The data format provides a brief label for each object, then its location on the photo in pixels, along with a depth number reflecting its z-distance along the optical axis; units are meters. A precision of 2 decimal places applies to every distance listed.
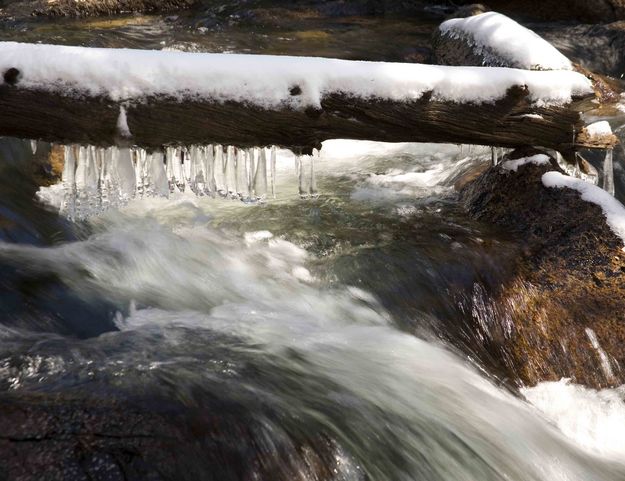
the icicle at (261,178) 4.11
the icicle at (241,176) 4.08
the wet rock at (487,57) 6.15
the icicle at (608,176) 5.14
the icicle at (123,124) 3.55
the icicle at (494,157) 5.00
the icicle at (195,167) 3.94
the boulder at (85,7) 10.72
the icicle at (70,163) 3.81
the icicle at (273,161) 4.09
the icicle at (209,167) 3.95
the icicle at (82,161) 3.84
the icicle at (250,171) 4.07
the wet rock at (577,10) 10.57
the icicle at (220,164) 3.98
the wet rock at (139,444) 2.28
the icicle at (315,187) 4.42
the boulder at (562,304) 4.00
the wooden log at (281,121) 3.54
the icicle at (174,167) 3.91
